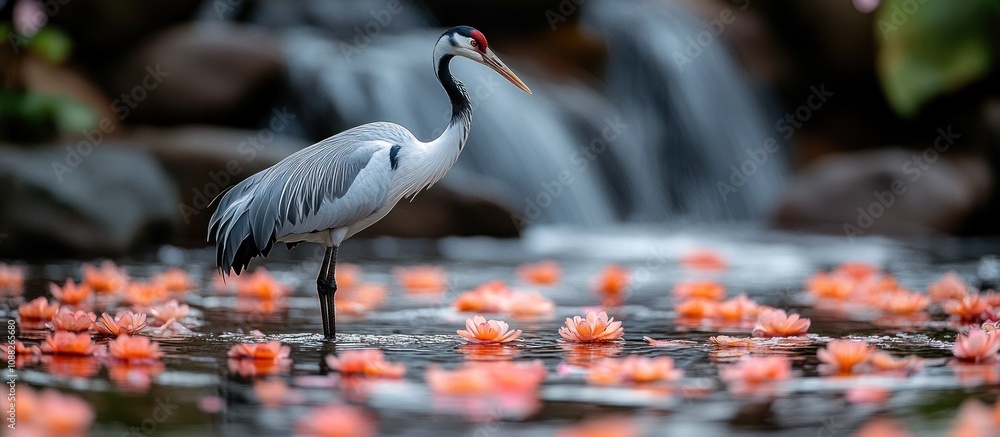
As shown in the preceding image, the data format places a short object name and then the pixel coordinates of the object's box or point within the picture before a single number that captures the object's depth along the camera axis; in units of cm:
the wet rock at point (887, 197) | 2828
